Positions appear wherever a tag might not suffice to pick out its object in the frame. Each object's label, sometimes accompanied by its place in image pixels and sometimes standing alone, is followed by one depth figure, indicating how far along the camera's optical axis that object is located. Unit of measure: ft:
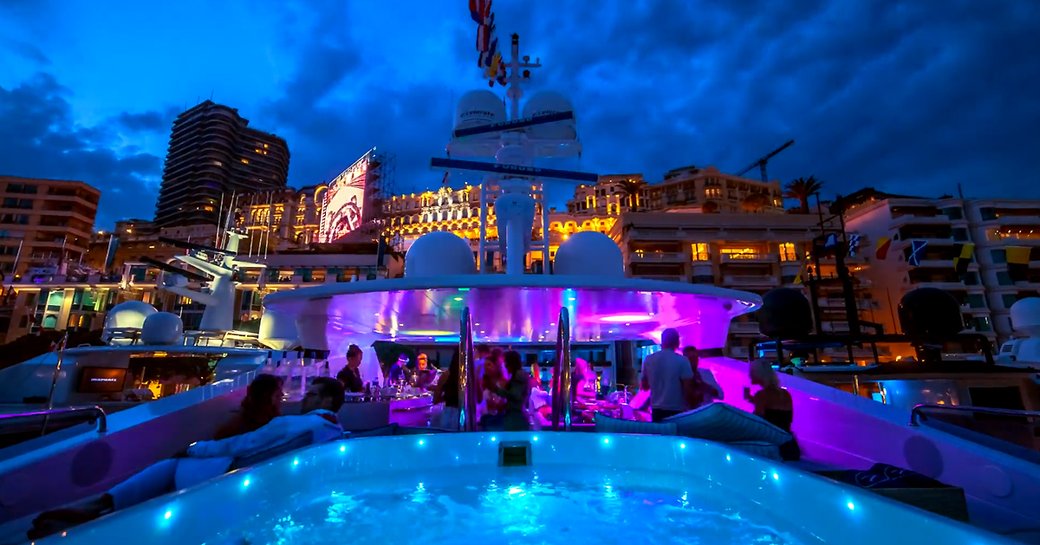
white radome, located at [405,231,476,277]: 29.66
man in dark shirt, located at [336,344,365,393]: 22.84
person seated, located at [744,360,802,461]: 17.07
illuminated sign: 146.92
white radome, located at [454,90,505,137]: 35.60
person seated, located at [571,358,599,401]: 28.89
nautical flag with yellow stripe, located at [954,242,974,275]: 80.69
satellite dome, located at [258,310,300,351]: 62.08
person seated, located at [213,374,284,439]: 11.74
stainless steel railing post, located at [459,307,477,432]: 16.46
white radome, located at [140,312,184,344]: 50.42
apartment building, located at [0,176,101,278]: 187.32
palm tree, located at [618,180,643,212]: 213.05
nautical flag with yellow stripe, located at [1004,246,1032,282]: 56.08
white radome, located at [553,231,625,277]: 29.68
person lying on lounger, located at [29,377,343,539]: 7.61
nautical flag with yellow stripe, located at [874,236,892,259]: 89.51
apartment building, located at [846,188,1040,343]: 138.21
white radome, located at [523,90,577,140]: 35.91
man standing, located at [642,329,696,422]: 17.47
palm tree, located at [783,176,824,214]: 167.04
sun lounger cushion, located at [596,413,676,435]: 13.94
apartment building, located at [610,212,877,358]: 142.82
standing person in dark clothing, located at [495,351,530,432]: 17.69
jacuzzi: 7.55
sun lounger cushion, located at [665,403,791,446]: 13.52
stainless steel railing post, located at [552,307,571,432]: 16.57
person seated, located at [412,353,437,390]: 34.73
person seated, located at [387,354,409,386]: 32.08
